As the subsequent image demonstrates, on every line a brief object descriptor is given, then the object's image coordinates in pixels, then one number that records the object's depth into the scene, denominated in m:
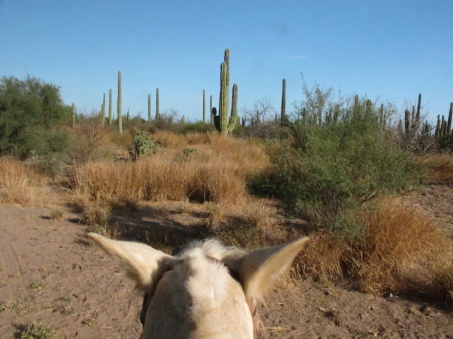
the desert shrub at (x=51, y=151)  14.01
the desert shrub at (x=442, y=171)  13.30
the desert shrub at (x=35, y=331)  4.36
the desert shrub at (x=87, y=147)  15.44
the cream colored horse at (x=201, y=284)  1.49
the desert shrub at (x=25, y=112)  14.84
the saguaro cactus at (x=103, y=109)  38.31
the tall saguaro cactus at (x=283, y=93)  29.23
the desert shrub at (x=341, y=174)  6.42
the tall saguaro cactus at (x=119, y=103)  31.44
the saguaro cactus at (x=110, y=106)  38.53
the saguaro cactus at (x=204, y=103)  47.16
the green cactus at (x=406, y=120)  15.02
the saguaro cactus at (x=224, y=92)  23.31
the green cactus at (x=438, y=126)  25.23
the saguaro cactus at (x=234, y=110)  25.55
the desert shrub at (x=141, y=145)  15.70
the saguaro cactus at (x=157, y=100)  47.05
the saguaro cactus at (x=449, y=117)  28.36
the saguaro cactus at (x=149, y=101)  49.03
